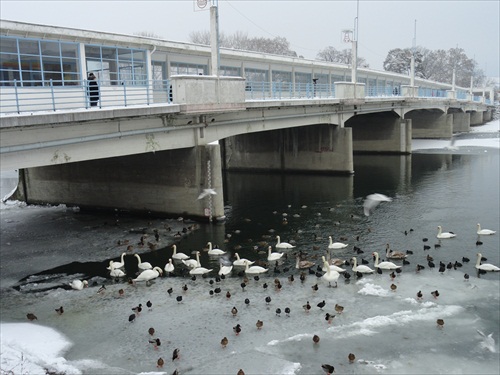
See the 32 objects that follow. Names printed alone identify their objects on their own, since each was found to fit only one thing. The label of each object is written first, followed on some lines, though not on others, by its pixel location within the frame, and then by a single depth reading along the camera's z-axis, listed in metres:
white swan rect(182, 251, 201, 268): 18.18
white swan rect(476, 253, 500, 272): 17.36
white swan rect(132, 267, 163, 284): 17.19
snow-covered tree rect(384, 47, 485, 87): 163.75
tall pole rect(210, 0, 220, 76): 23.14
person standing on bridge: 20.60
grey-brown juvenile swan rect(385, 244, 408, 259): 18.91
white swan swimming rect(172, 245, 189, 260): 19.38
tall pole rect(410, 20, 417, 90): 58.21
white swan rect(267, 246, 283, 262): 18.97
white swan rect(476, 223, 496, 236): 21.83
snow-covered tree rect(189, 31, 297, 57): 107.56
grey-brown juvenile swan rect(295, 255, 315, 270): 18.09
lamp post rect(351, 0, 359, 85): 39.97
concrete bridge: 17.61
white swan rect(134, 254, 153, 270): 18.27
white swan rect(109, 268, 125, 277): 17.88
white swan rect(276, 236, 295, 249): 20.78
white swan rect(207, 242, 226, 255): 20.12
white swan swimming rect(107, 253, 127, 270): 18.03
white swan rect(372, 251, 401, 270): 17.56
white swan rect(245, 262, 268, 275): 17.64
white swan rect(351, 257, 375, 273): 17.31
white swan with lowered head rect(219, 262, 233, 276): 17.69
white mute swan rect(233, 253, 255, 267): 18.53
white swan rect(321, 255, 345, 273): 17.14
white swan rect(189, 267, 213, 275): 17.77
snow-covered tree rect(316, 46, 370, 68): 138.50
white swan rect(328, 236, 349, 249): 20.44
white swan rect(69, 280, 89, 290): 16.73
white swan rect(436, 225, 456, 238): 21.66
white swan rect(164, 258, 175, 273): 18.00
